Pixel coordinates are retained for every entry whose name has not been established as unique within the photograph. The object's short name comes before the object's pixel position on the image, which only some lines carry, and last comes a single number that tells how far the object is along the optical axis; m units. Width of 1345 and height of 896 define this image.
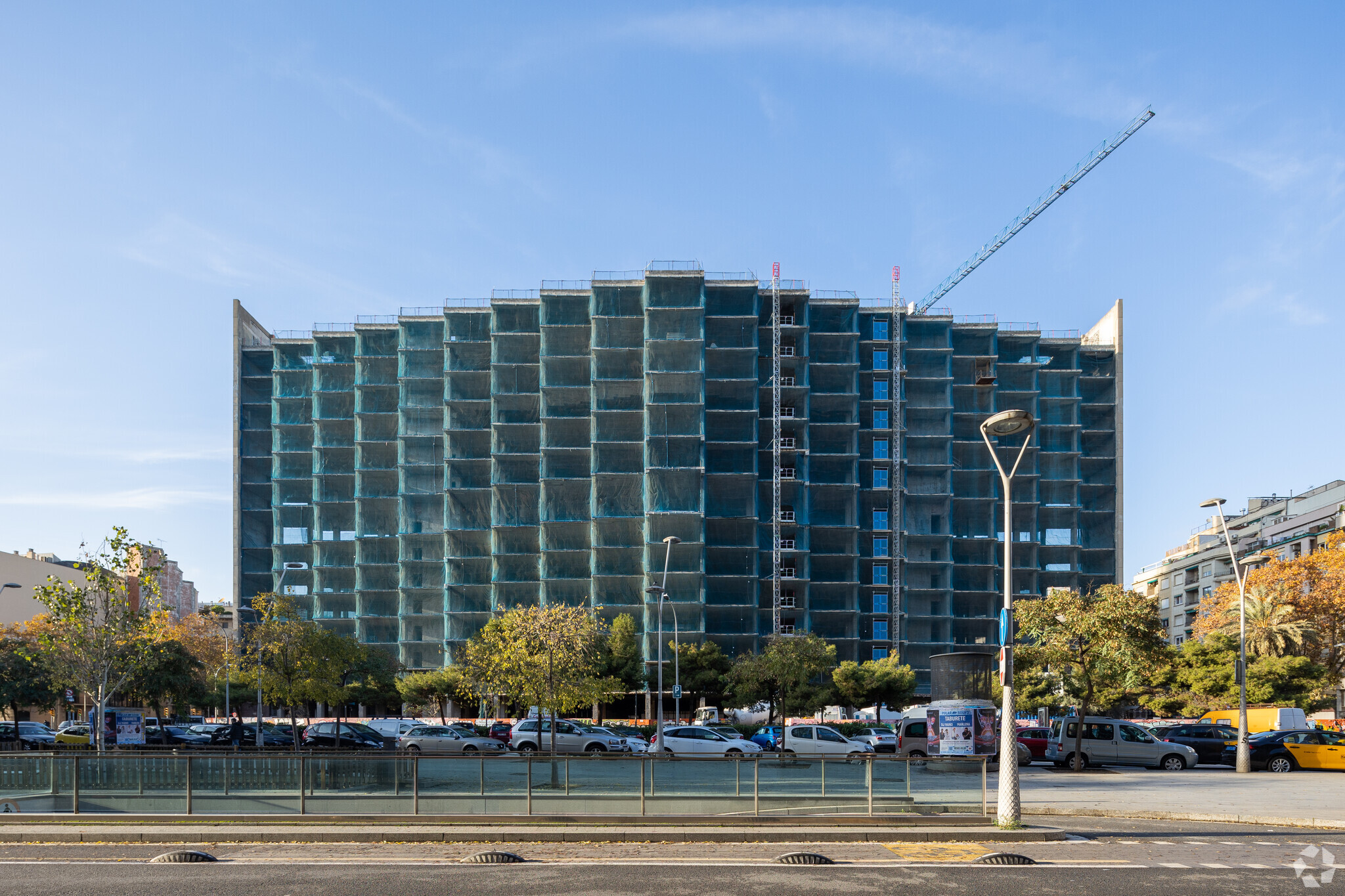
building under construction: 85.75
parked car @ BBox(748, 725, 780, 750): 45.81
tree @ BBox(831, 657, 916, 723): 66.44
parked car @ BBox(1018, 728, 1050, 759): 38.75
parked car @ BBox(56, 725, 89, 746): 55.41
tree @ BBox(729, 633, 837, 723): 52.34
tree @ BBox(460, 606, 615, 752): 42.22
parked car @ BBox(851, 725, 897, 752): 43.38
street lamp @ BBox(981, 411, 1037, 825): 18.34
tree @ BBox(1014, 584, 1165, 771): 36.88
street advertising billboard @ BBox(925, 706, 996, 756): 32.44
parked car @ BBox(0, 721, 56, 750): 53.62
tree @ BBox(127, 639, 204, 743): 52.75
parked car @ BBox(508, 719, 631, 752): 45.09
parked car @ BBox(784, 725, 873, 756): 41.31
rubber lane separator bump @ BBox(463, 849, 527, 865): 15.51
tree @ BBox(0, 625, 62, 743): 56.53
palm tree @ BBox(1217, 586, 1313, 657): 61.34
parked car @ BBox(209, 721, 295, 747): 52.97
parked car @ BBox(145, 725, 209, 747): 53.09
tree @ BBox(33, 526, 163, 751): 33.81
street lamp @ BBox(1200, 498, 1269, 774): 37.00
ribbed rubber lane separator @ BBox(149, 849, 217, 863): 15.49
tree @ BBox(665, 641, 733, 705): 72.94
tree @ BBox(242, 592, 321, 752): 45.19
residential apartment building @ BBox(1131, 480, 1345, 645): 98.00
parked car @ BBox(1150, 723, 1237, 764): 41.38
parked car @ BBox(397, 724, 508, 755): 47.12
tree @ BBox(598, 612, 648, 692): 74.06
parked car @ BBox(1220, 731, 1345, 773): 37.88
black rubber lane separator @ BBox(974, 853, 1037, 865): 15.52
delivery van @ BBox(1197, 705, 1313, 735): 49.41
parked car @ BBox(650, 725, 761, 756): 41.47
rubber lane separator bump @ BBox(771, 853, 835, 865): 15.40
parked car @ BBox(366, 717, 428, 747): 51.76
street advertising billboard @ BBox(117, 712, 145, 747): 45.09
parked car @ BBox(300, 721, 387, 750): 48.81
